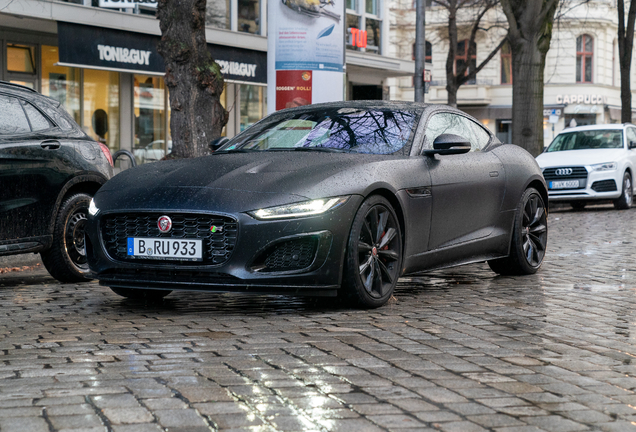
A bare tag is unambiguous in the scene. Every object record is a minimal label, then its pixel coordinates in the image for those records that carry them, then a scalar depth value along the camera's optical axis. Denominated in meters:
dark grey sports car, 5.82
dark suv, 7.60
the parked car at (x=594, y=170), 18.66
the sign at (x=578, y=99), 51.50
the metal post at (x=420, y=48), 22.67
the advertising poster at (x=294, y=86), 14.67
